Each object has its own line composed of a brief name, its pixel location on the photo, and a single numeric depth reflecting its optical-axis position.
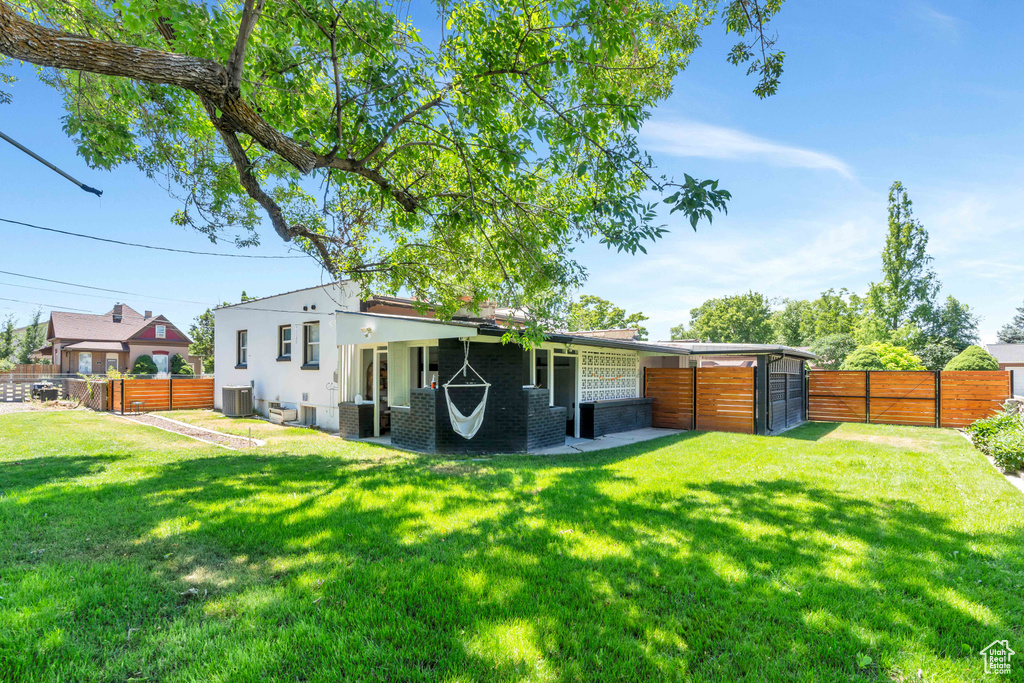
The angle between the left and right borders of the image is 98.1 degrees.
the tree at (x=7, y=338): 33.28
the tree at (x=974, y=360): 18.20
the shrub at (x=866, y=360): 19.76
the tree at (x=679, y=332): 57.04
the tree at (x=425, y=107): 4.89
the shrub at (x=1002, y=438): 7.07
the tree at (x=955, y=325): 31.70
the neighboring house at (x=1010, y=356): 33.68
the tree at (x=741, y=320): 43.44
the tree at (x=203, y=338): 35.09
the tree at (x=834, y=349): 31.06
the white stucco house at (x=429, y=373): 8.94
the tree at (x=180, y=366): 32.59
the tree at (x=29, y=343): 36.69
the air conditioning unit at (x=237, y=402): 15.14
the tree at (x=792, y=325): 43.72
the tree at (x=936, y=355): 25.72
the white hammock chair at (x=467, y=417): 8.61
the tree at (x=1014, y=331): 52.24
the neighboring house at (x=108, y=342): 32.19
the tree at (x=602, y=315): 40.78
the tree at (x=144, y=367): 30.88
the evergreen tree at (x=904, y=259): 23.61
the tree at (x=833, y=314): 44.97
